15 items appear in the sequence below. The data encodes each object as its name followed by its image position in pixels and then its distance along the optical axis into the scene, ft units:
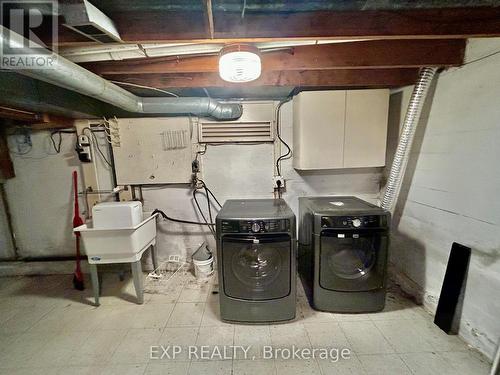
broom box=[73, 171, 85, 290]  7.86
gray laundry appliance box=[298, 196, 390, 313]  5.87
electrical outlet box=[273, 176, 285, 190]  8.52
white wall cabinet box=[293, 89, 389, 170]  7.13
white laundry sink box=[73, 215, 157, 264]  6.49
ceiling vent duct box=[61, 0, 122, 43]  3.17
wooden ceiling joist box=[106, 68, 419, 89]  6.32
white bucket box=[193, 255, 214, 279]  8.11
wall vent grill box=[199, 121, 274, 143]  8.27
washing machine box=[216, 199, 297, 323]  5.59
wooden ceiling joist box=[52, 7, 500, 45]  3.80
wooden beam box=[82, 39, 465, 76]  5.10
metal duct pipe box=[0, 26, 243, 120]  3.57
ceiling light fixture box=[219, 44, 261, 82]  4.27
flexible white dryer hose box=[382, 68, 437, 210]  6.07
